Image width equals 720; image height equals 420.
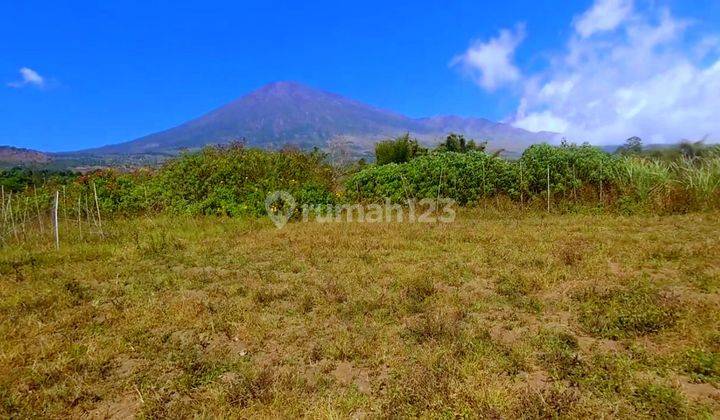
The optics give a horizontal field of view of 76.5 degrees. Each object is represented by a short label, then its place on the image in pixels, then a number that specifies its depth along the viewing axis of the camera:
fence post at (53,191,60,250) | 7.26
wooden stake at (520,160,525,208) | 10.29
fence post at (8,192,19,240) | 7.86
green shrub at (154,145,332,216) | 10.69
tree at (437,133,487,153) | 17.68
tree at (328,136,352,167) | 16.66
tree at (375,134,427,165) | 16.45
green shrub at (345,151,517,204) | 10.70
